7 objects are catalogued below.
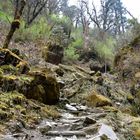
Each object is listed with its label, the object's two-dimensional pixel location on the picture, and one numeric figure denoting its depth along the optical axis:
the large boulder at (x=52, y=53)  12.54
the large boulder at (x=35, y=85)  5.68
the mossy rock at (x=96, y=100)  7.25
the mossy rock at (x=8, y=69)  6.29
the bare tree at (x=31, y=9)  15.38
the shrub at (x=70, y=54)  15.17
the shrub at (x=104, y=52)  17.43
